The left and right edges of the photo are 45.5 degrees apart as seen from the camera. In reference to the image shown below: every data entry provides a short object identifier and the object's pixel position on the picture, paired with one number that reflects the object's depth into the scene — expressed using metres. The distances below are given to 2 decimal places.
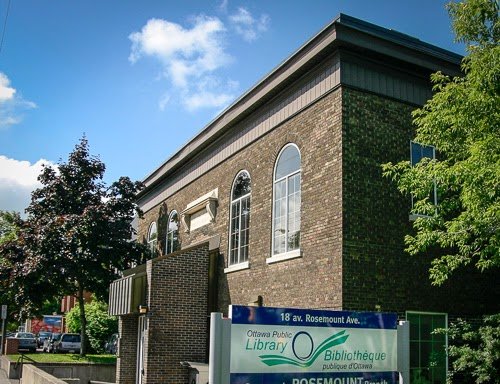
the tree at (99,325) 35.81
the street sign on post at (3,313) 30.80
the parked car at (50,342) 42.75
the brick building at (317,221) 13.41
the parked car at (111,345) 34.83
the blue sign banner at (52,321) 60.47
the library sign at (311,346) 7.68
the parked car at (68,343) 39.00
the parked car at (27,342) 42.85
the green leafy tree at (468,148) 10.60
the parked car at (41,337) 50.98
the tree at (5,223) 50.34
